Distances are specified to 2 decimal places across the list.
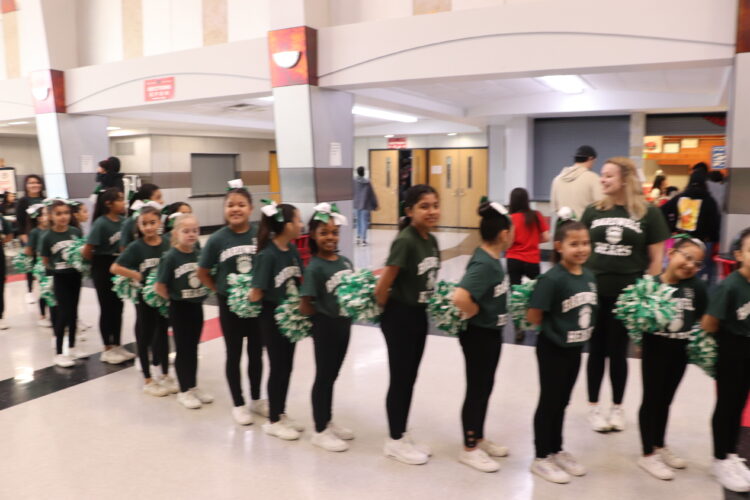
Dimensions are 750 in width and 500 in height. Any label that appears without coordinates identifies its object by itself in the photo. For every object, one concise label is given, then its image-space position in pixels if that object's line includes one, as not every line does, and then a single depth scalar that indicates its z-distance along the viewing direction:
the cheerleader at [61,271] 4.36
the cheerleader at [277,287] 3.09
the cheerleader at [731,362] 2.47
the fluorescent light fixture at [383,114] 10.82
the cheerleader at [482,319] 2.62
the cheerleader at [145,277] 3.87
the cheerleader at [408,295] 2.76
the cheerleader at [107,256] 4.34
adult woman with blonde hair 3.05
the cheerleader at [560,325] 2.60
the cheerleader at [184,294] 3.52
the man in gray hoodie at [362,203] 11.52
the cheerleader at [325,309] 2.92
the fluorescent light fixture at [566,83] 8.30
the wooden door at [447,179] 15.30
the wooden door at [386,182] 15.98
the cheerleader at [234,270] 3.36
